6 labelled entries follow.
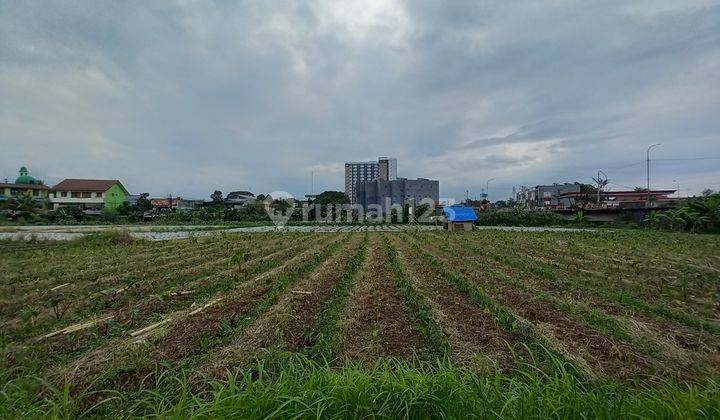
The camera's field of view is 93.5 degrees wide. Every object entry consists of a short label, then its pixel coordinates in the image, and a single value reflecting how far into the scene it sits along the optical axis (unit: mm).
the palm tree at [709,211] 22125
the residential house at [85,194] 48166
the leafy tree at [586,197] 41091
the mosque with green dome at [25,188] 46125
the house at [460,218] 25047
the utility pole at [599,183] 40181
